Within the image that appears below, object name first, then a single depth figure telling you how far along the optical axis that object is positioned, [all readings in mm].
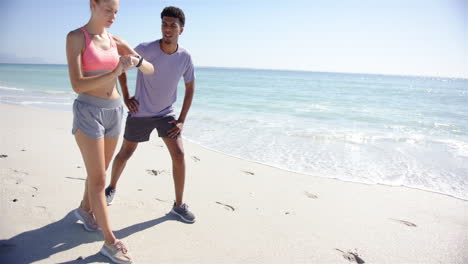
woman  1980
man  2871
